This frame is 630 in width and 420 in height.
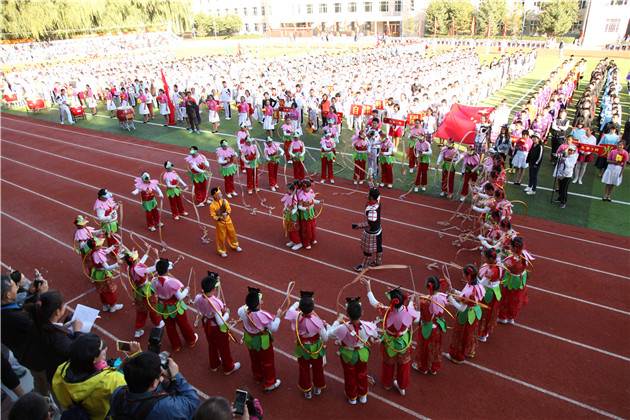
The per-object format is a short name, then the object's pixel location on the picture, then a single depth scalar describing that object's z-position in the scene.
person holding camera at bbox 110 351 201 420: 3.40
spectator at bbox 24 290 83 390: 4.61
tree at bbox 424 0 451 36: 64.31
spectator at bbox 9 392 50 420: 3.17
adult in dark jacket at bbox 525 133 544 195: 11.73
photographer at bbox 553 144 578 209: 10.72
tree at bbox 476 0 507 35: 60.84
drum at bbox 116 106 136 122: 20.62
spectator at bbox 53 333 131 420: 3.74
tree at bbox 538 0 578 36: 55.78
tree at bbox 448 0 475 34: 63.48
